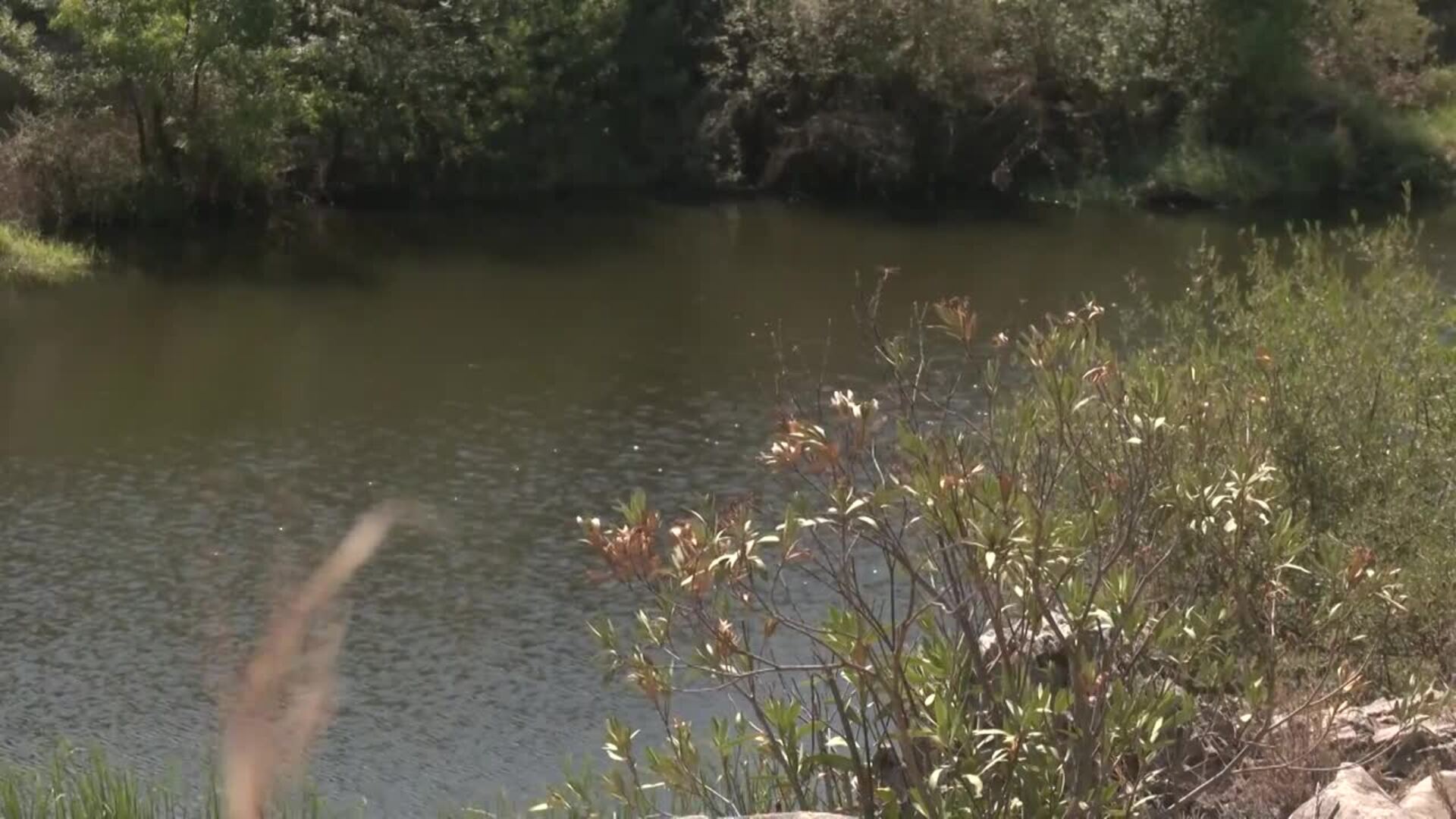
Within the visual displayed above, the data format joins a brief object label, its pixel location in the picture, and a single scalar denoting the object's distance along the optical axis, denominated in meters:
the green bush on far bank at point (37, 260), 27.11
